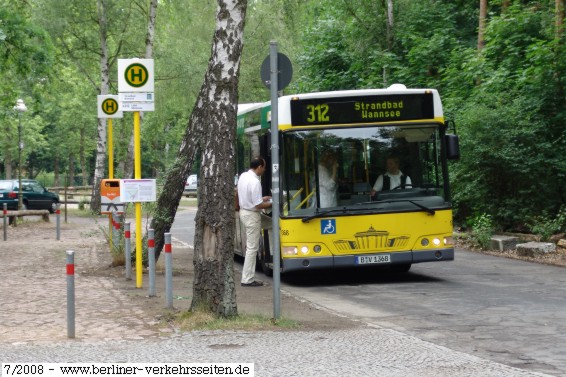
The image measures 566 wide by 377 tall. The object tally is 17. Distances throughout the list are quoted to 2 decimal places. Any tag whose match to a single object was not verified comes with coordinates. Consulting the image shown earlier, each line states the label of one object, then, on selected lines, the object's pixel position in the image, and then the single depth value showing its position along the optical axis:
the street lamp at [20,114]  39.45
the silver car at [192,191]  69.12
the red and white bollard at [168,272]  12.35
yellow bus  15.50
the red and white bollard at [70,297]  10.28
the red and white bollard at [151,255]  13.39
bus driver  15.62
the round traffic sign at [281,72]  11.23
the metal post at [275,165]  11.10
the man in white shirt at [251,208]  15.74
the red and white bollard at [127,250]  15.80
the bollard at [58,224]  27.45
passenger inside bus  15.44
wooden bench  34.19
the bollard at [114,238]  17.96
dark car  45.69
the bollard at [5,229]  27.39
